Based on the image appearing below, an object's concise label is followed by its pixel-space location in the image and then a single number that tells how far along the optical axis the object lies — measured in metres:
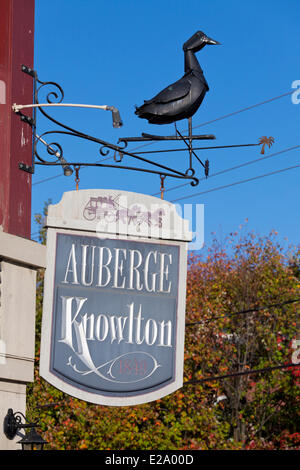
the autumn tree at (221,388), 21.78
